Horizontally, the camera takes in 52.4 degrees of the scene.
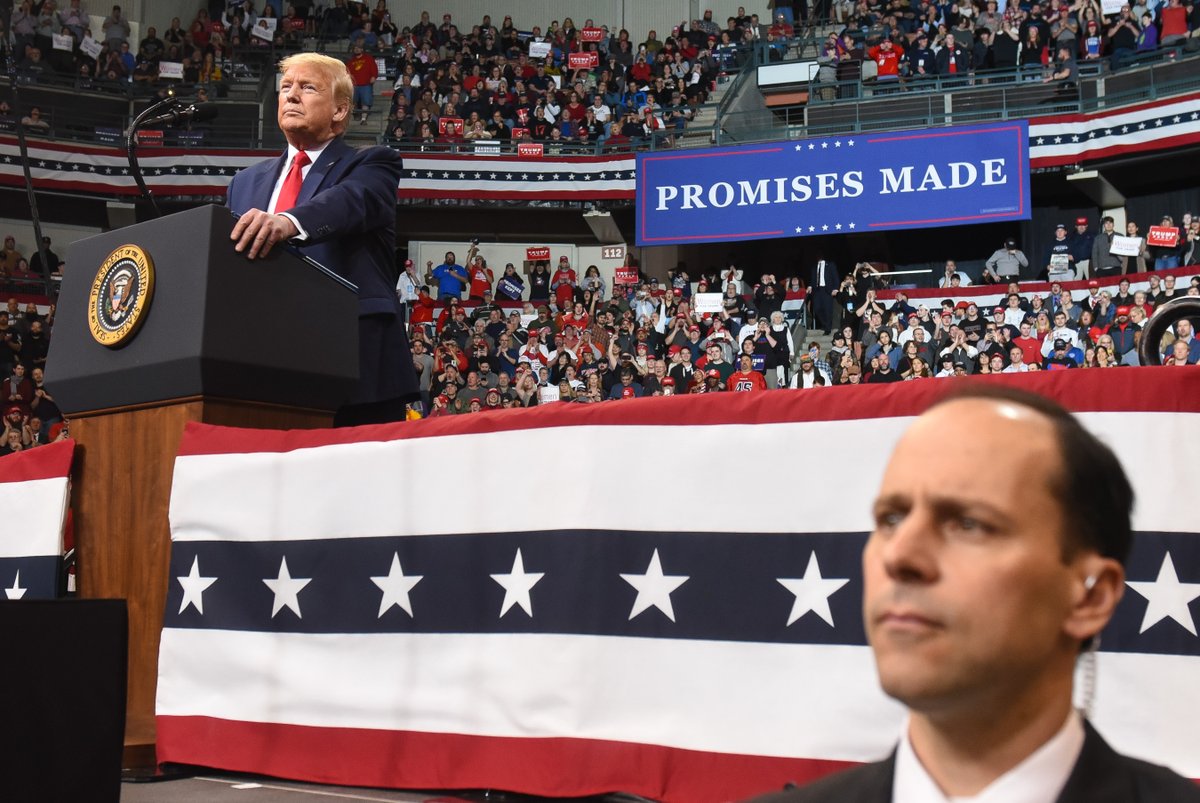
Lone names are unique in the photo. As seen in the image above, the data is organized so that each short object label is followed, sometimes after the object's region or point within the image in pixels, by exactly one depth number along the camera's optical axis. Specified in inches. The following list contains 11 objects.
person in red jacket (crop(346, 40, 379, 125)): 852.0
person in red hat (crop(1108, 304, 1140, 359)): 450.7
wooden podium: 100.3
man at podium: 114.7
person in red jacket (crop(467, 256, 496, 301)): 744.3
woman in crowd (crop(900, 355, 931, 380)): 448.1
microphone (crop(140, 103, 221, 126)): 122.0
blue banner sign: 685.9
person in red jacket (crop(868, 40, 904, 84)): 757.3
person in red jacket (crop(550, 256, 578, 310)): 710.5
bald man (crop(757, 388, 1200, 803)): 30.8
